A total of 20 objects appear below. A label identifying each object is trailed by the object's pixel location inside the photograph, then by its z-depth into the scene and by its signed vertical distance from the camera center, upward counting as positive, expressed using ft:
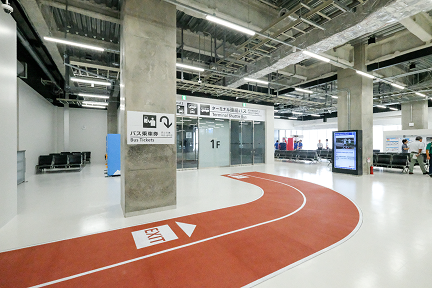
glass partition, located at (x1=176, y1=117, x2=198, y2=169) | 34.17 +0.24
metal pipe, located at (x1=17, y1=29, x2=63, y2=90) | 17.26 +8.96
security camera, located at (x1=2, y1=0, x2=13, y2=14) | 9.99 +6.78
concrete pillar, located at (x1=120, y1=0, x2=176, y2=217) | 12.50 +3.40
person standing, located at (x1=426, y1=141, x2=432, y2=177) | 26.18 -1.00
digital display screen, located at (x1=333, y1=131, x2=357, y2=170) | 28.04 -0.88
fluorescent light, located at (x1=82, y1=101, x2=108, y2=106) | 35.97 +7.41
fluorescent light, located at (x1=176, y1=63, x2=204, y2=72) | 20.47 +7.97
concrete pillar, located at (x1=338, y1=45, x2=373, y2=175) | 28.68 +5.76
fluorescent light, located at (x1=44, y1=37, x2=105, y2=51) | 15.14 +7.72
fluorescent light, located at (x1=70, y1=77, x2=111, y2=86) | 24.31 +7.74
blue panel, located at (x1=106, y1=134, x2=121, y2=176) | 25.22 -1.26
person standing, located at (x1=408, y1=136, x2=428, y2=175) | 27.73 -1.24
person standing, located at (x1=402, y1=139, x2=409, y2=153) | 35.28 -0.91
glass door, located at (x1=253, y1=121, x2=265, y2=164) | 42.78 +0.39
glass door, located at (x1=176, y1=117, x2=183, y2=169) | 33.83 +0.32
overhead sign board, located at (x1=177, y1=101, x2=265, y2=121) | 34.06 +6.01
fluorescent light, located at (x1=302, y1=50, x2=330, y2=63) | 19.08 +8.44
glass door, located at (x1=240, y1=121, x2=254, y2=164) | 40.91 +0.38
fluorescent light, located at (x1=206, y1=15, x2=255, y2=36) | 13.46 +8.13
